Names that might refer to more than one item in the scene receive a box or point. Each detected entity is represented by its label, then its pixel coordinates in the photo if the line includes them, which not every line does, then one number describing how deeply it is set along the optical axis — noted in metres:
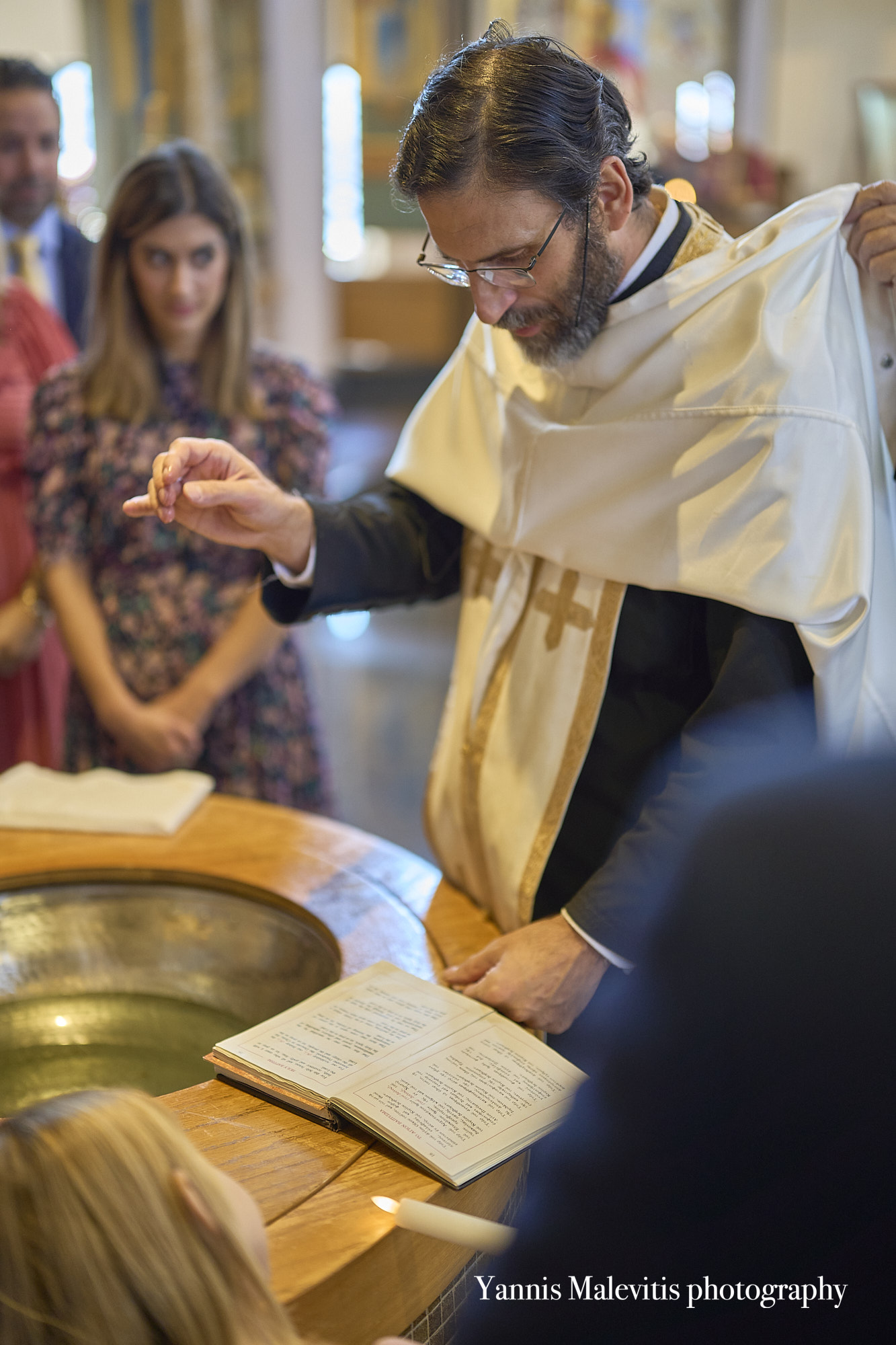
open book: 1.33
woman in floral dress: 2.55
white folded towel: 2.13
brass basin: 1.80
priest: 1.53
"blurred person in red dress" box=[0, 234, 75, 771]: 2.96
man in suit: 3.11
